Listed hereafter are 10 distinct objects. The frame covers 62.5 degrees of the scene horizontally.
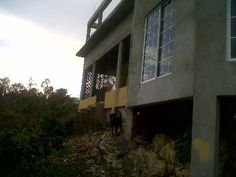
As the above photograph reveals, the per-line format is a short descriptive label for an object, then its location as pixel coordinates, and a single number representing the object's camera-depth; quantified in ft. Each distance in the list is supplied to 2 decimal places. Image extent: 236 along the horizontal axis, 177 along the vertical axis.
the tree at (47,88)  91.91
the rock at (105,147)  21.64
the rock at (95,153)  22.40
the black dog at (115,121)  24.21
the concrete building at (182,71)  12.87
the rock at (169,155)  17.17
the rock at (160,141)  19.36
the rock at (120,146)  20.83
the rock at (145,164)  17.44
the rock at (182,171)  15.65
